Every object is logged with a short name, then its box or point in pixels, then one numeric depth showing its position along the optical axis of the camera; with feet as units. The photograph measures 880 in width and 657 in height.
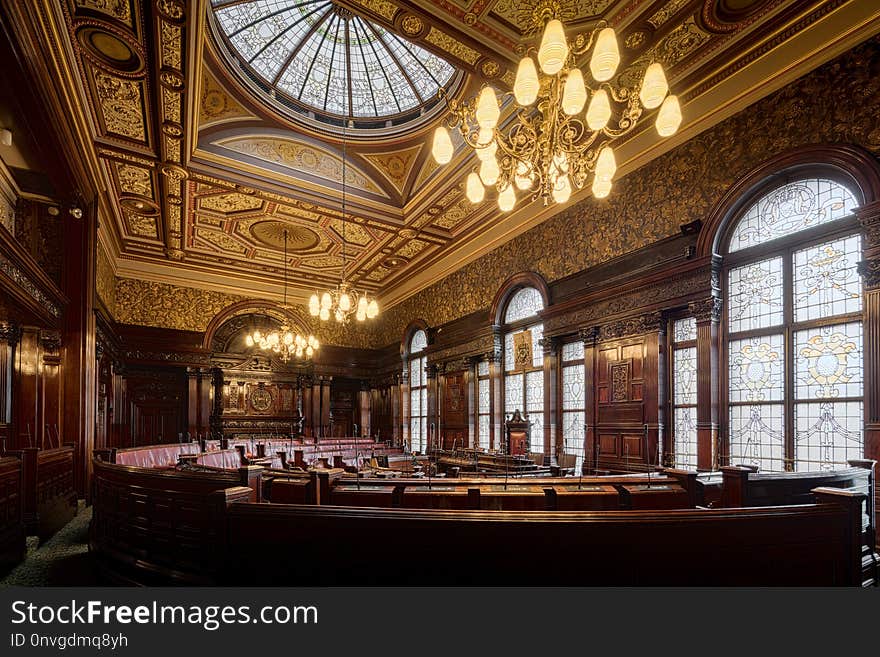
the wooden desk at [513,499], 11.51
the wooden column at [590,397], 25.25
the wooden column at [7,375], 23.43
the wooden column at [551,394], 28.53
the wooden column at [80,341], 23.48
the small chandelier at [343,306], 27.99
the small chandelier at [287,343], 38.90
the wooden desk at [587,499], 11.50
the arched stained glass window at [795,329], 16.10
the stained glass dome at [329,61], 24.18
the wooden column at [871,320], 14.46
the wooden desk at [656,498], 11.66
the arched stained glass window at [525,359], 30.83
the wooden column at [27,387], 24.09
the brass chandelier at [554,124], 11.59
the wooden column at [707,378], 19.53
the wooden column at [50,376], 25.04
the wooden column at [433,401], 40.29
